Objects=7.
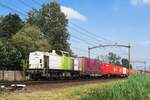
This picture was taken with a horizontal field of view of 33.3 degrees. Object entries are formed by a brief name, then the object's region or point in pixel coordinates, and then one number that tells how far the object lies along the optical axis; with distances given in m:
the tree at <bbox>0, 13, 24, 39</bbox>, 57.09
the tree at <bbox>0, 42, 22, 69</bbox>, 36.25
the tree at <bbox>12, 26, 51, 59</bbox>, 43.85
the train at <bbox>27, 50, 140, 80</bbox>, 28.77
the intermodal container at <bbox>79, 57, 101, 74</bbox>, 36.01
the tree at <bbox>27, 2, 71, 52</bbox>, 62.74
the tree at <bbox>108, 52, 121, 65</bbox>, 109.72
